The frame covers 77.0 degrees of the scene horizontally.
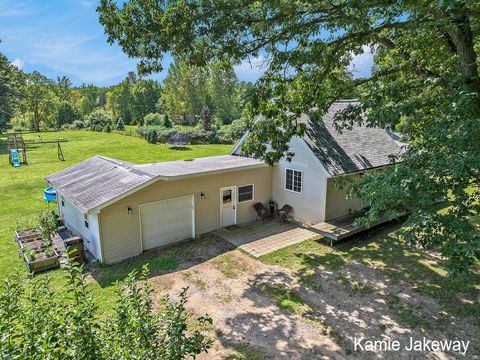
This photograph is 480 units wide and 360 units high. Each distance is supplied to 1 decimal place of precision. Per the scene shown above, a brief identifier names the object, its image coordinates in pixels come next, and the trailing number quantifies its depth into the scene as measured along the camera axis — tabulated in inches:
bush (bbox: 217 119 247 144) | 1467.8
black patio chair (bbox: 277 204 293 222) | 528.7
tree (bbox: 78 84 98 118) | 2874.0
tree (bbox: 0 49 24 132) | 1557.6
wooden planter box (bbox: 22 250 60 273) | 359.3
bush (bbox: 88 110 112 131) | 2144.1
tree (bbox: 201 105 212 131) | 1641.2
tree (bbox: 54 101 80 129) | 2324.8
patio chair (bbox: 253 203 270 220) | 535.8
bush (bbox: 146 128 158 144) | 1497.3
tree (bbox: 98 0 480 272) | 226.8
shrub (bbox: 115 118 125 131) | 2075.5
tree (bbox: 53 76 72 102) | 2783.0
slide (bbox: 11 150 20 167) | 981.2
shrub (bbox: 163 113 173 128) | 1820.7
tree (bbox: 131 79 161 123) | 2691.9
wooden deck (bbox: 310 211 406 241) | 426.5
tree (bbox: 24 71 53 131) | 2052.2
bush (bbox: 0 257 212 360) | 105.7
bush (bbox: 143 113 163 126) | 2077.6
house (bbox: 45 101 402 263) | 391.3
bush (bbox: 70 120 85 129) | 2297.0
